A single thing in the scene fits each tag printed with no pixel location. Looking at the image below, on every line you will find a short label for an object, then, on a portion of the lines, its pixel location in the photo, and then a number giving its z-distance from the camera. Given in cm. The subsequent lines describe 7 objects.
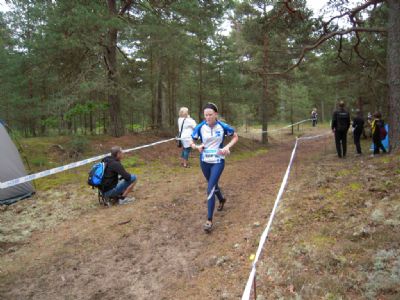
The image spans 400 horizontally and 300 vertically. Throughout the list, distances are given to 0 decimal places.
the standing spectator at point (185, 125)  1066
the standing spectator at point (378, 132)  1077
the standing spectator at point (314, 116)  3435
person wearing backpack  755
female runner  572
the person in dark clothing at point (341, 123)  1140
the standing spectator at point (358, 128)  1198
